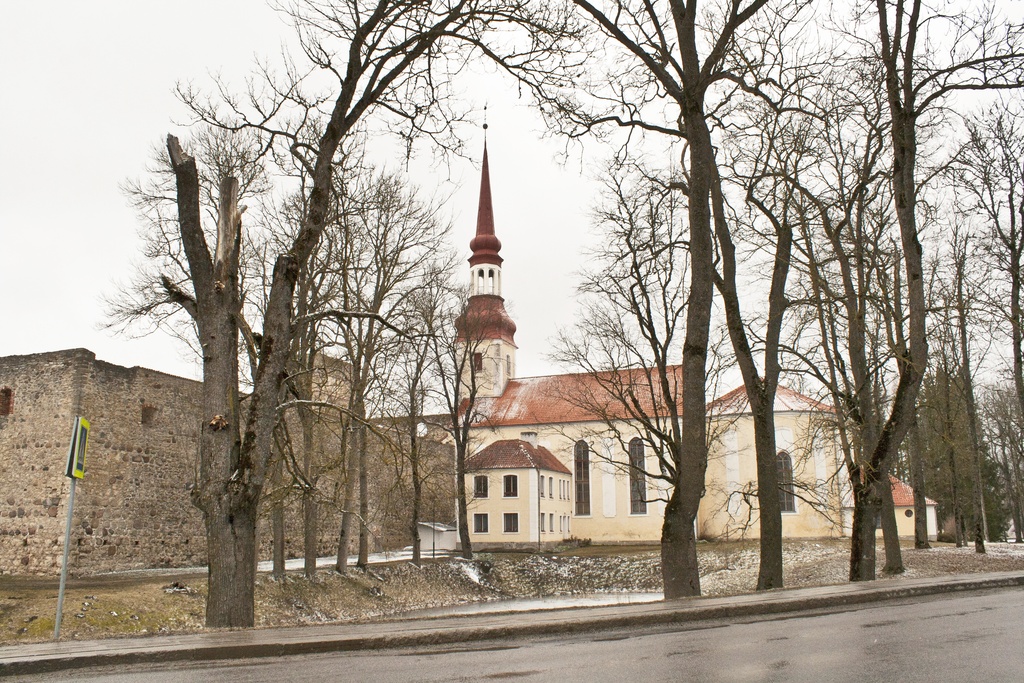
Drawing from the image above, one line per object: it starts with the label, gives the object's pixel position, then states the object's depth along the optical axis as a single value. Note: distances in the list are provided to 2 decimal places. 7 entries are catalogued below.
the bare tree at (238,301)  8.82
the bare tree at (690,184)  11.76
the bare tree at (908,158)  13.32
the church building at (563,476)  49.19
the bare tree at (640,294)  17.02
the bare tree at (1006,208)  20.12
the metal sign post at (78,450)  9.62
